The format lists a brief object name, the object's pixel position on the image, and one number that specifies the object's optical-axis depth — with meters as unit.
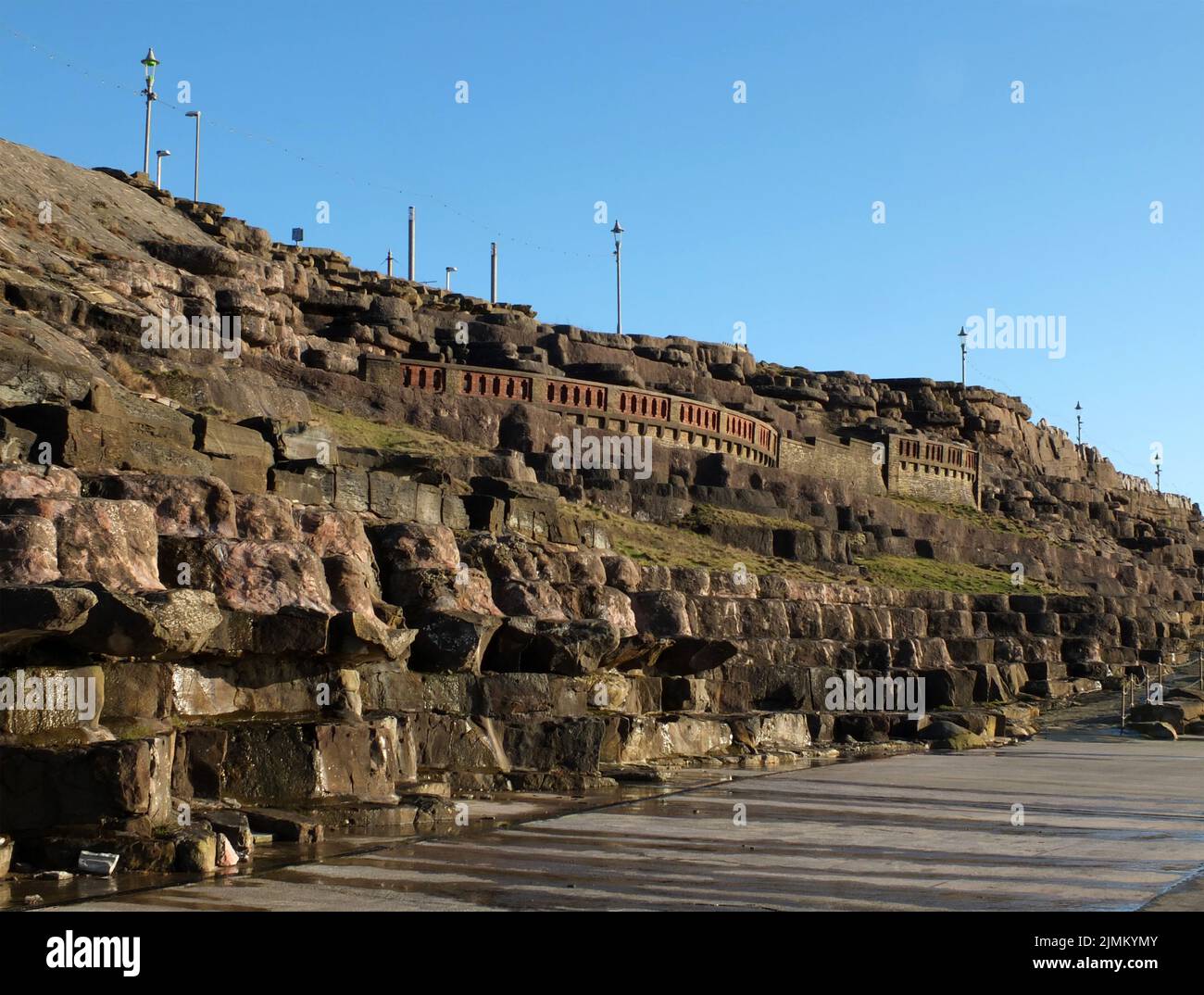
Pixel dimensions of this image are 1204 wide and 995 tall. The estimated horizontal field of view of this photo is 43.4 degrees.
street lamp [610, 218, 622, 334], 86.38
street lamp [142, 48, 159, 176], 68.94
